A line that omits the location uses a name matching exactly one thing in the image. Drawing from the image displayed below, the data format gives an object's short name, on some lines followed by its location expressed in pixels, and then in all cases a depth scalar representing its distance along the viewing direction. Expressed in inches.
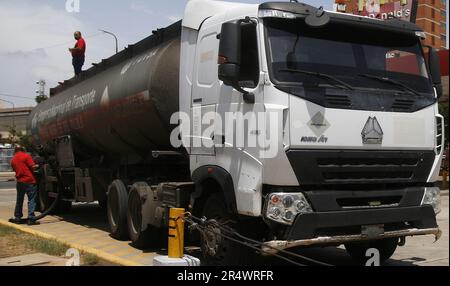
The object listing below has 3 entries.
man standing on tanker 466.9
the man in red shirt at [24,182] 405.7
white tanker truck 199.6
